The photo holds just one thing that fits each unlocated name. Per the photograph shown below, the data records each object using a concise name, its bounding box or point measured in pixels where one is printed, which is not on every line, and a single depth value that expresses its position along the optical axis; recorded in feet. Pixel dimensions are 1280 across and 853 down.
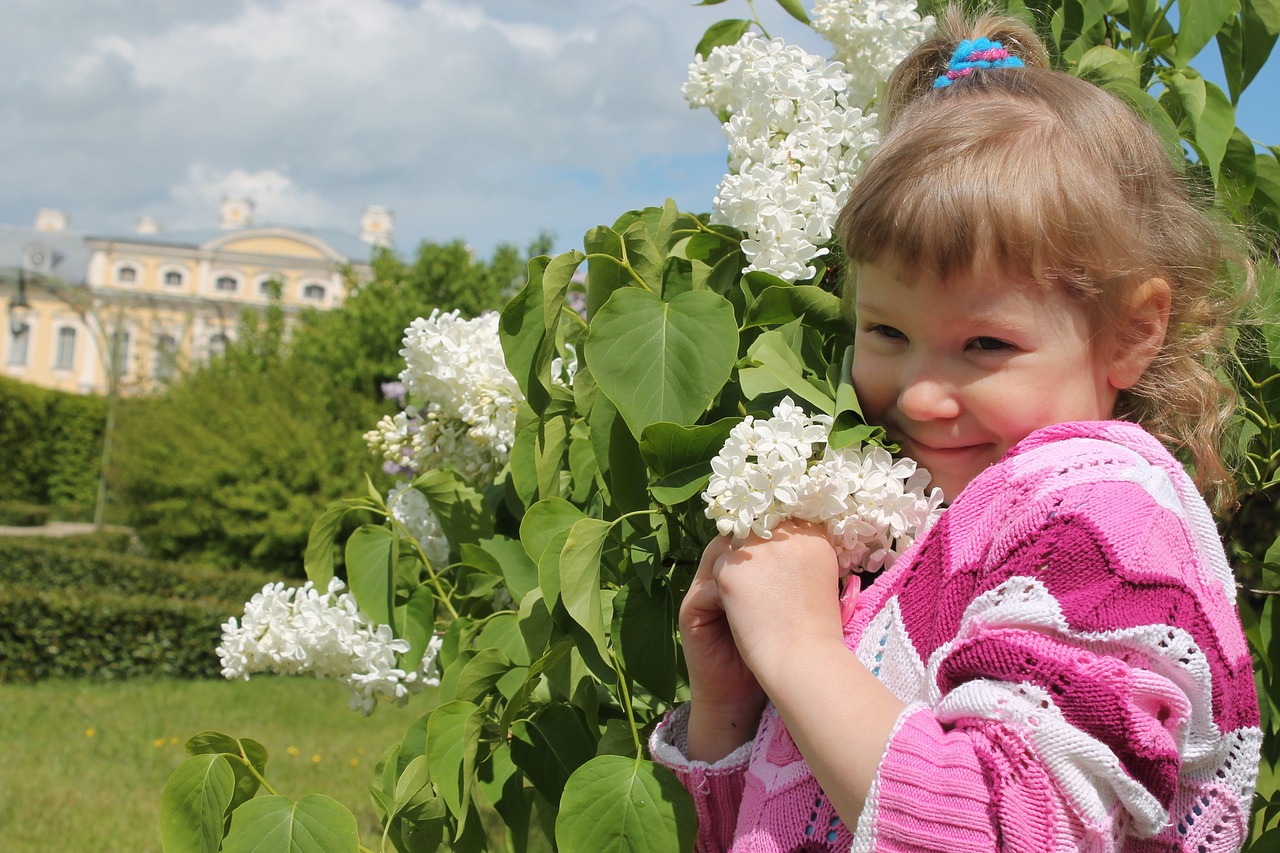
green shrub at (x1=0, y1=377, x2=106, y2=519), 101.19
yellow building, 155.33
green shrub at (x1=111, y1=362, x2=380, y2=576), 42.34
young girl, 2.77
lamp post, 57.49
